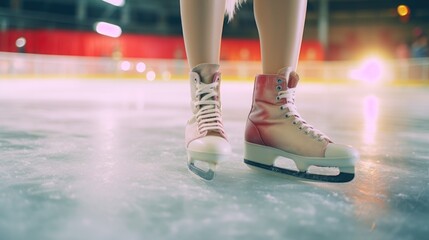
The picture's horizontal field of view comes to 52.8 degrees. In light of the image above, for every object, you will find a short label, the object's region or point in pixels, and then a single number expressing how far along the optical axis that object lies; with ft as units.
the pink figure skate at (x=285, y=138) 2.74
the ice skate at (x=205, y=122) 2.73
